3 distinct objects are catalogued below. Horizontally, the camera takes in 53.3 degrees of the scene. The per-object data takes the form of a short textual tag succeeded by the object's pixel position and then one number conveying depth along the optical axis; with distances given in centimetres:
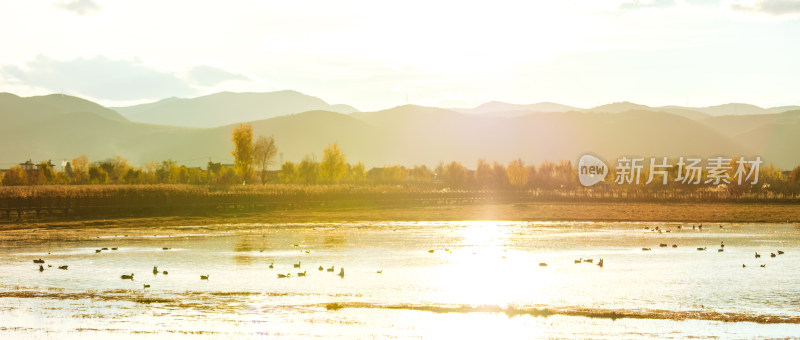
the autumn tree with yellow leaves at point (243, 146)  15600
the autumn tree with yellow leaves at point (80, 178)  19151
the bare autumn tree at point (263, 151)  16550
